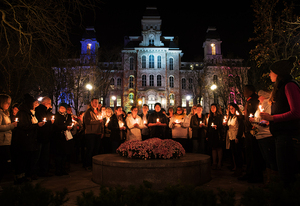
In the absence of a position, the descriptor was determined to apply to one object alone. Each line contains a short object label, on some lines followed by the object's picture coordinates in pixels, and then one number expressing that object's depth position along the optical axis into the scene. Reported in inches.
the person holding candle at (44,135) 260.7
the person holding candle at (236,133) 258.8
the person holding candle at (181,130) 346.0
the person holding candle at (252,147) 220.8
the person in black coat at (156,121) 348.8
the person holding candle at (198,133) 332.7
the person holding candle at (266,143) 170.2
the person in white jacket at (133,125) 325.7
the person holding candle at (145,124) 363.9
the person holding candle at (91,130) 293.6
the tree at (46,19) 209.7
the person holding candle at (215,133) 306.0
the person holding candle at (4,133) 197.5
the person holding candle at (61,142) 268.5
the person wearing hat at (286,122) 125.9
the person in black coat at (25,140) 219.1
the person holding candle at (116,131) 327.0
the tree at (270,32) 541.3
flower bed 217.2
